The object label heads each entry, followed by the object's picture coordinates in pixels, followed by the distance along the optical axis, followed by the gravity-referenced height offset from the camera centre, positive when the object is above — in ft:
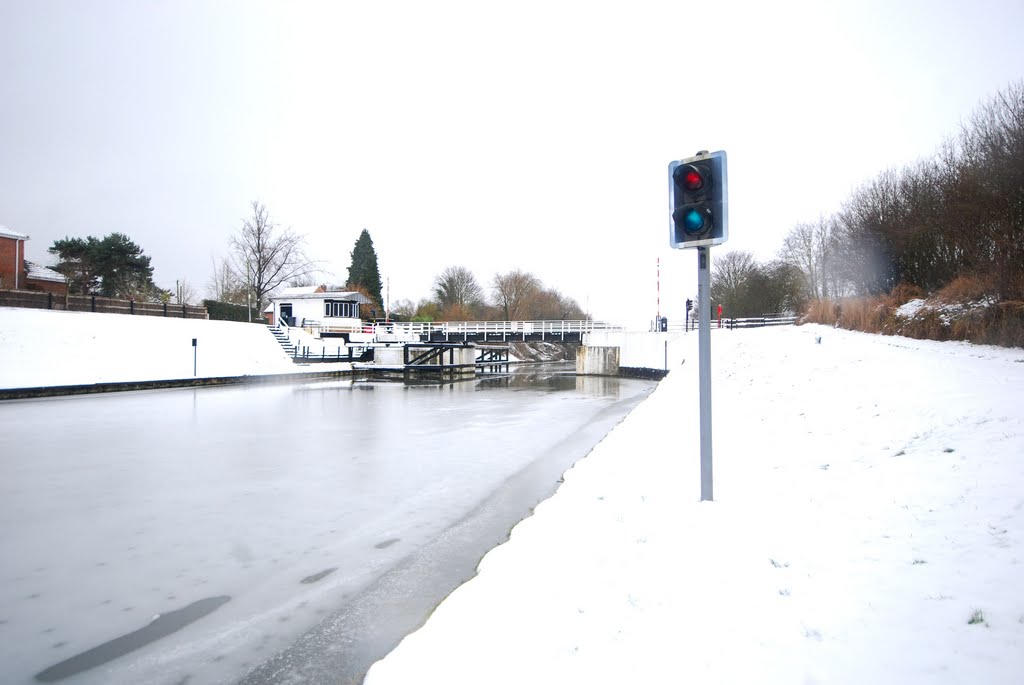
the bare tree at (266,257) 152.15 +21.81
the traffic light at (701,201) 15.48 +3.67
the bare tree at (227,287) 214.69 +20.90
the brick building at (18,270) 123.44 +15.61
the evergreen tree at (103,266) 158.54 +20.89
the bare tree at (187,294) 211.45 +18.10
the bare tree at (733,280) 165.78 +17.41
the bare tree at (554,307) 264.31 +13.25
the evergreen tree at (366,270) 251.80 +29.49
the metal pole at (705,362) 15.85 -0.89
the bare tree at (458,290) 265.95 +21.33
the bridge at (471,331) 150.71 +0.85
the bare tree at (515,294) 250.37 +17.88
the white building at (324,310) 171.01 +7.92
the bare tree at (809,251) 169.78 +25.89
